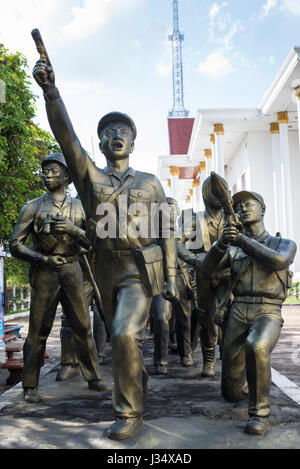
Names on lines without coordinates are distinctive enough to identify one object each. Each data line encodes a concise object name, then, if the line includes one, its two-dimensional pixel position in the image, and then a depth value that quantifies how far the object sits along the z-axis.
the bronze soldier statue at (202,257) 6.06
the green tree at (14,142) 13.20
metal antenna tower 61.47
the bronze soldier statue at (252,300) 3.86
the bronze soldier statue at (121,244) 3.70
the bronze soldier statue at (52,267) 5.09
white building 23.39
